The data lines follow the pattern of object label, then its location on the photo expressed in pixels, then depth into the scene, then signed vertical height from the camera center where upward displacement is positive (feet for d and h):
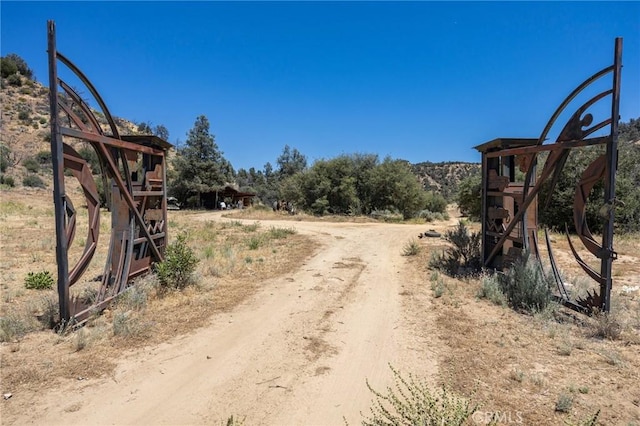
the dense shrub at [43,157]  121.29 +14.43
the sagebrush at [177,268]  19.89 -3.68
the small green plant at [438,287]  20.09 -4.77
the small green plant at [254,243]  36.01 -4.20
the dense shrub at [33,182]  99.66 +5.08
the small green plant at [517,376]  10.81 -5.12
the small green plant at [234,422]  7.60 -5.24
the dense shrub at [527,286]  17.47 -4.02
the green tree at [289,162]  225.56 +25.88
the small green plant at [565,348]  12.47 -4.95
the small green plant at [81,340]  12.78 -5.02
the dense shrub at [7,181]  94.53 +4.80
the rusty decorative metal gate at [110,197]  13.87 +0.21
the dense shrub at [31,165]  110.73 +10.67
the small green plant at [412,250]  32.81 -4.11
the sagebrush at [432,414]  7.23 -4.32
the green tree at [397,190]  93.76 +3.82
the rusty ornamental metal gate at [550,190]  15.20 +1.01
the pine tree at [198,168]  133.18 +12.66
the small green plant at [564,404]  9.19 -5.01
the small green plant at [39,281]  21.09 -4.78
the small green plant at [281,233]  45.36 -3.85
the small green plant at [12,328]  13.21 -4.83
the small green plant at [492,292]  18.56 -4.56
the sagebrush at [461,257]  26.02 -3.86
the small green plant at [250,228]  52.21 -3.70
